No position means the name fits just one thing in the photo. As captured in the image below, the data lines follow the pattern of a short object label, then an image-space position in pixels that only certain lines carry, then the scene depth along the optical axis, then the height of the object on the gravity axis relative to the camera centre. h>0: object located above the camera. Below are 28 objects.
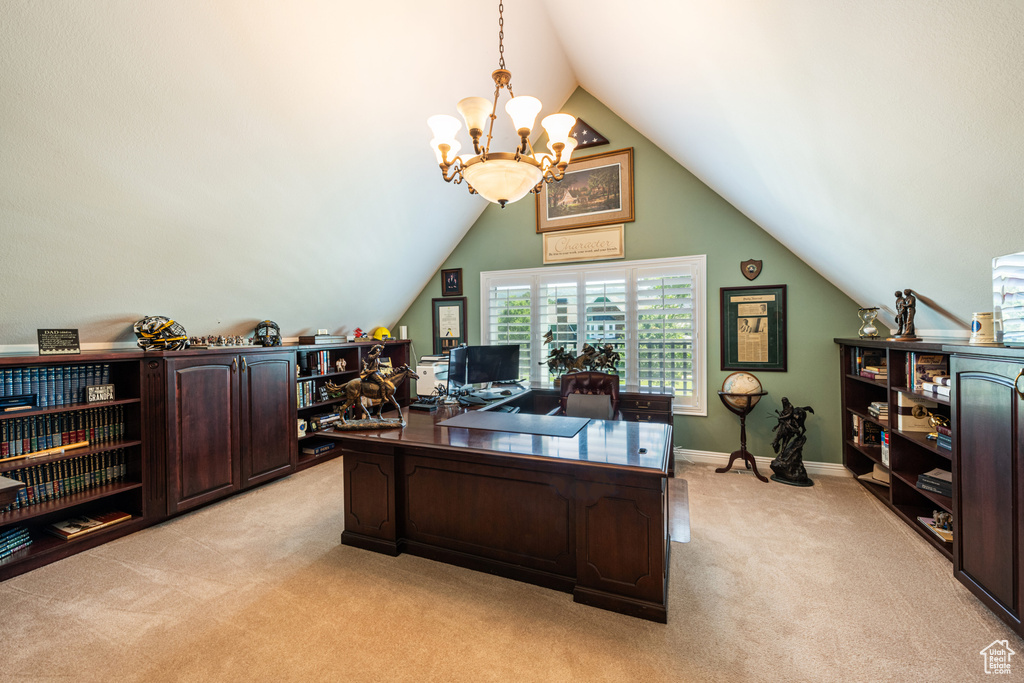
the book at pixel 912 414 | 2.98 -0.56
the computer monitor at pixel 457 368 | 3.90 -0.26
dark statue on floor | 3.88 -1.04
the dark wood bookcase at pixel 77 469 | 2.64 -0.88
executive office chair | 3.61 -0.52
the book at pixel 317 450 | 4.70 -1.22
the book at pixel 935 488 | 2.70 -1.01
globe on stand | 4.03 -0.58
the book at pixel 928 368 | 2.85 -0.23
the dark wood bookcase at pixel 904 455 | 2.70 -0.92
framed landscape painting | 4.71 +1.66
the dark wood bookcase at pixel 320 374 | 4.62 -0.37
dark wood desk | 2.07 -0.93
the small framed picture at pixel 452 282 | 5.58 +0.77
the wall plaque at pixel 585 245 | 4.78 +1.08
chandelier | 2.05 +0.98
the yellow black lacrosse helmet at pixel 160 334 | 3.19 +0.07
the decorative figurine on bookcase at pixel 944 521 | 2.71 -1.21
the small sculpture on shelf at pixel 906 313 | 2.98 +0.15
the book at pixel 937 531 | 2.60 -1.26
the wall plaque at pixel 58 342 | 2.69 +0.01
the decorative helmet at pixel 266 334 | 4.18 +0.08
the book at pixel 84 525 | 2.81 -1.25
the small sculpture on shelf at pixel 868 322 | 3.62 +0.11
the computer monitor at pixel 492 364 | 4.08 -0.24
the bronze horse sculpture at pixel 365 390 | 2.77 -0.33
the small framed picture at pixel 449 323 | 5.57 +0.22
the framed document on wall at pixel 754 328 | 4.22 +0.08
